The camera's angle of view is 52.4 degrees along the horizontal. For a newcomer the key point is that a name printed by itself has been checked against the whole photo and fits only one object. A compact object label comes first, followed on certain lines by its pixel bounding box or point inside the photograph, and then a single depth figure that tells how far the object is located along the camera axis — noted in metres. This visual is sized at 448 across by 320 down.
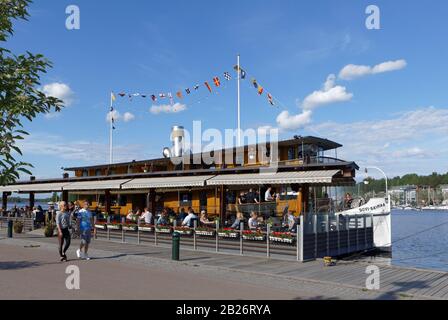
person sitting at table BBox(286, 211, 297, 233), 16.65
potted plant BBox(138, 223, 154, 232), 21.48
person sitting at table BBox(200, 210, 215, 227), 20.18
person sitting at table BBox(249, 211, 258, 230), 18.25
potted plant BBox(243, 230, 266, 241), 16.73
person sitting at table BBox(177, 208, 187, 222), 22.81
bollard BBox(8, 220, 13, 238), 25.34
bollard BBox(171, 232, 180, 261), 15.31
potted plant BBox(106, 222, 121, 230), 23.63
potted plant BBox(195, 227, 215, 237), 18.73
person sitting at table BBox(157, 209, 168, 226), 21.44
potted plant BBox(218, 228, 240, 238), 17.67
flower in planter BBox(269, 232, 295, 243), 15.79
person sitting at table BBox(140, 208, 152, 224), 22.12
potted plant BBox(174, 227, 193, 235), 19.62
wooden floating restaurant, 17.42
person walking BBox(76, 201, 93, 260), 15.72
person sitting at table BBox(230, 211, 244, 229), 18.73
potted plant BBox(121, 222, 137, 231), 22.57
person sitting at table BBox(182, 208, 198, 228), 20.39
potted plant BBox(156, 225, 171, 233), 20.43
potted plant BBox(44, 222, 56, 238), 25.09
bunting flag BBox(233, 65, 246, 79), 31.08
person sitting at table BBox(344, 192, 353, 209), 28.97
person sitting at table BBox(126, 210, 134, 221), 24.39
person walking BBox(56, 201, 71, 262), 15.54
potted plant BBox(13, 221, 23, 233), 28.09
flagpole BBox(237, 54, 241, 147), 29.95
